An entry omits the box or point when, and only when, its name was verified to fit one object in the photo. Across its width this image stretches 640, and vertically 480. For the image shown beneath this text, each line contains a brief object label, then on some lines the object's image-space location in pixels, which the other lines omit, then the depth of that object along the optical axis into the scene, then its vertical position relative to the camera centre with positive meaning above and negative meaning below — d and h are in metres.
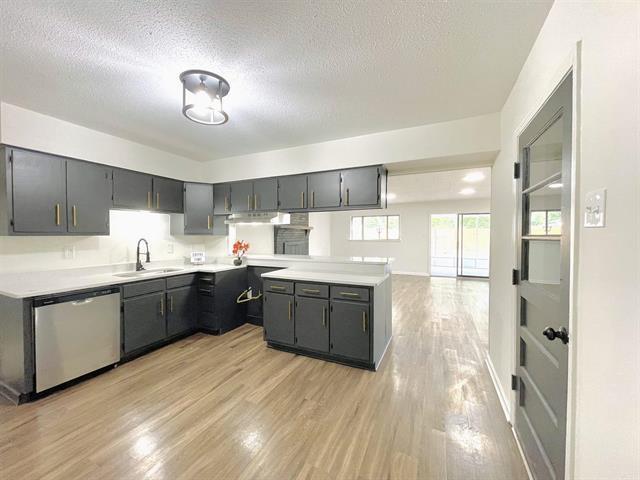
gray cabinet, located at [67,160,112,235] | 2.73 +0.41
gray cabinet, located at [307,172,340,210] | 3.32 +0.59
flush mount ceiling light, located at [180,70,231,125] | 1.87 +1.09
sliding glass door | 7.79 -0.26
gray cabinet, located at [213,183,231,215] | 4.09 +0.57
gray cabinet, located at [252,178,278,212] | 3.73 +0.59
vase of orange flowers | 4.04 -0.22
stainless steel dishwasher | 2.20 -0.91
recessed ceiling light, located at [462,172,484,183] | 4.80 +1.13
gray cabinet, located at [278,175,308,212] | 3.54 +0.58
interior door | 1.19 -0.28
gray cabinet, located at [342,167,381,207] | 3.11 +0.59
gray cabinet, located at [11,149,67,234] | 2.39 +0.40
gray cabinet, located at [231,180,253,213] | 3.91 +0.58
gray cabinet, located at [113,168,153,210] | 3.13 +0.57
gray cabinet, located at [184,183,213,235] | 3.96 +0.41
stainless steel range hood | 3.68 +0.24
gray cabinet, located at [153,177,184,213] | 3.57 +0.57
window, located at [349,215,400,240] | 8.69 +0.25
